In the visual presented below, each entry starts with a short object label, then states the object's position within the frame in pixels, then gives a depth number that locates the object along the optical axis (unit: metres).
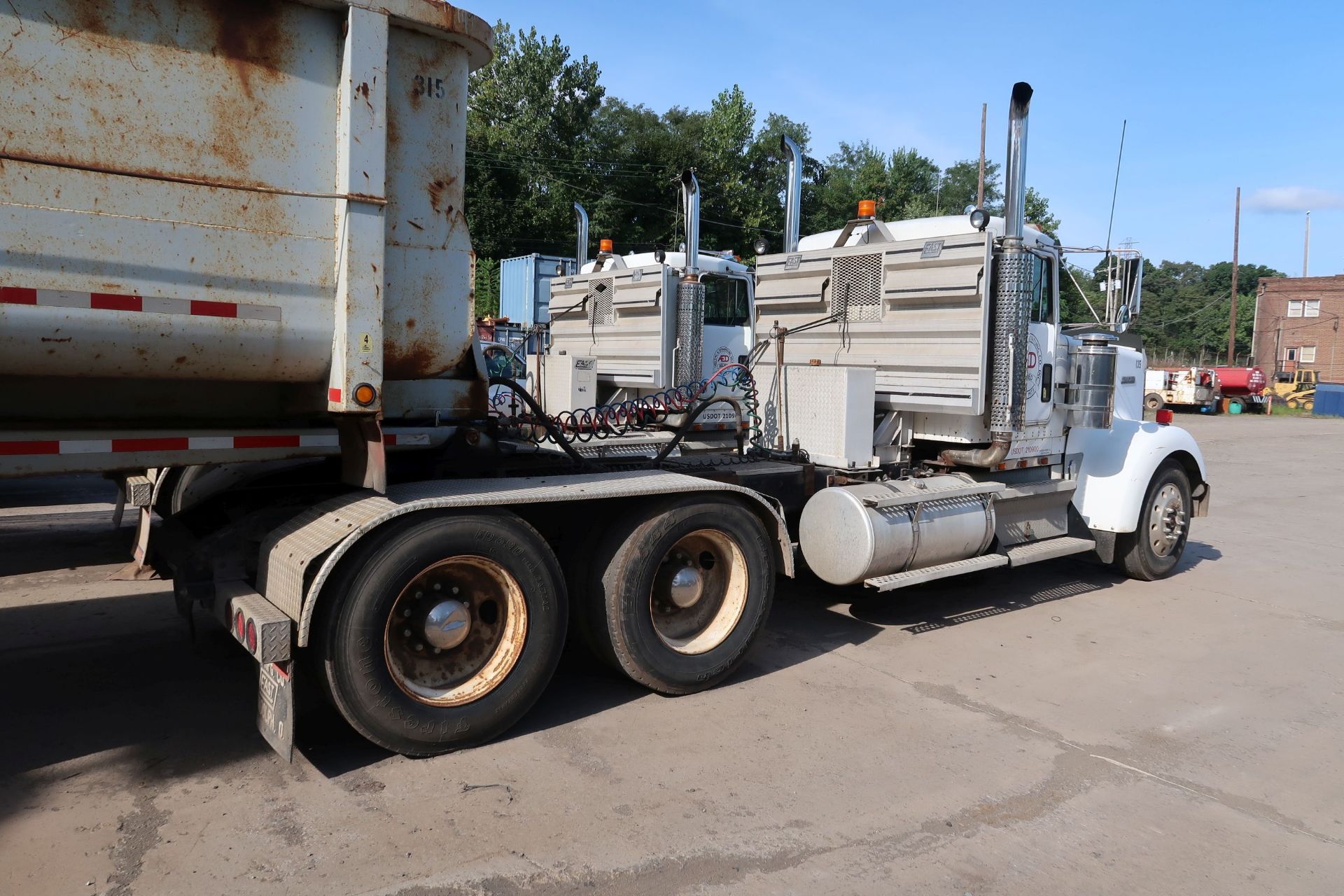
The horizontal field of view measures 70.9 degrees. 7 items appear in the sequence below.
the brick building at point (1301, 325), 55.97
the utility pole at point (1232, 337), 42.16
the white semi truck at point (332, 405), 3.36
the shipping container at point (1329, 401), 39.31
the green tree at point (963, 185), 54.41
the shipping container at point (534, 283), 18.69
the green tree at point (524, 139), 29.58
